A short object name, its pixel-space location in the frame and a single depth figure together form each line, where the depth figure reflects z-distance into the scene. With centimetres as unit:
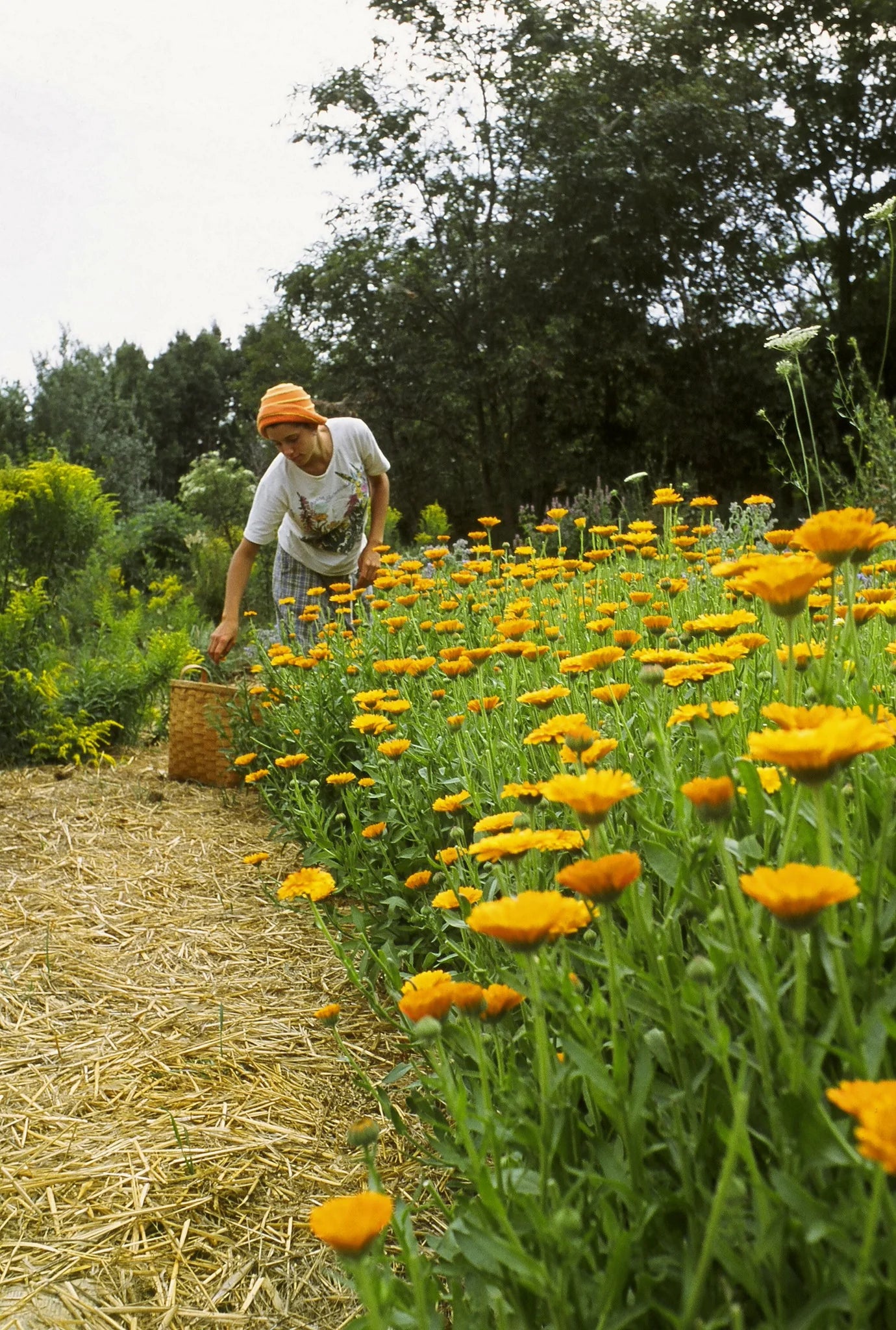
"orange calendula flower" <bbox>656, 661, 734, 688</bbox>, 143
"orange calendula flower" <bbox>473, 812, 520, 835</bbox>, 135
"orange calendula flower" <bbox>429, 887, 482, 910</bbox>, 154
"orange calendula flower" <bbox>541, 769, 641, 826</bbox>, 96
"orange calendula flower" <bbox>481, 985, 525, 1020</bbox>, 108
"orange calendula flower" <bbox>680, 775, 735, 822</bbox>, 98
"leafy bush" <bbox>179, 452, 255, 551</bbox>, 1454
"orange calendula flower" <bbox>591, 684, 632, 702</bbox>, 173
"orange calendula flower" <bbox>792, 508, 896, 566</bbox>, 110
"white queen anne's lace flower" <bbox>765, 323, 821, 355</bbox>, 273
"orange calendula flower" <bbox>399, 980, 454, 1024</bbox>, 99
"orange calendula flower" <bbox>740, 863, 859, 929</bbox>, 75
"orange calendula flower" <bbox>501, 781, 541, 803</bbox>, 139
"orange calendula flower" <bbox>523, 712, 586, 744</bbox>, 141
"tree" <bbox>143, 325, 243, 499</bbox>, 3434
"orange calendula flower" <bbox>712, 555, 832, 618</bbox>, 106
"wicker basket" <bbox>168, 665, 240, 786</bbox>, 435
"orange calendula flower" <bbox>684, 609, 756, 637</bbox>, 162
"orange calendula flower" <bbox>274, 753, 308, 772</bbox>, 234
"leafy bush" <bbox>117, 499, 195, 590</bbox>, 1419
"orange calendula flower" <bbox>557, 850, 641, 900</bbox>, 90
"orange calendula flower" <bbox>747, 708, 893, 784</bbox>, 82
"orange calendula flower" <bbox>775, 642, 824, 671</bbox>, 159
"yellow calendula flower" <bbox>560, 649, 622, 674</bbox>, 165
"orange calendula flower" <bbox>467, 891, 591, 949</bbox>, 86
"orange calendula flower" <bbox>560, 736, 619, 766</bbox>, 134
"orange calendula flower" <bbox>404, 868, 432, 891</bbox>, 184
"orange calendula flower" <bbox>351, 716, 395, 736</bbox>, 209
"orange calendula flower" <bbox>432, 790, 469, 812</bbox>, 167
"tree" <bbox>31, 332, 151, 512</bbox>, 2134
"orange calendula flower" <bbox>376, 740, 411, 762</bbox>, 198
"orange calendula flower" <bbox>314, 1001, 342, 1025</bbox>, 149
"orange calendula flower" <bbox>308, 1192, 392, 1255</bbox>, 78
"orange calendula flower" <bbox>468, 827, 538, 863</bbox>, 117
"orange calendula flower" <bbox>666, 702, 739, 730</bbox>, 142
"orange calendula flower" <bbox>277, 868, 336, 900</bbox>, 149
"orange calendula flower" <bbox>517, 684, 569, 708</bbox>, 159
